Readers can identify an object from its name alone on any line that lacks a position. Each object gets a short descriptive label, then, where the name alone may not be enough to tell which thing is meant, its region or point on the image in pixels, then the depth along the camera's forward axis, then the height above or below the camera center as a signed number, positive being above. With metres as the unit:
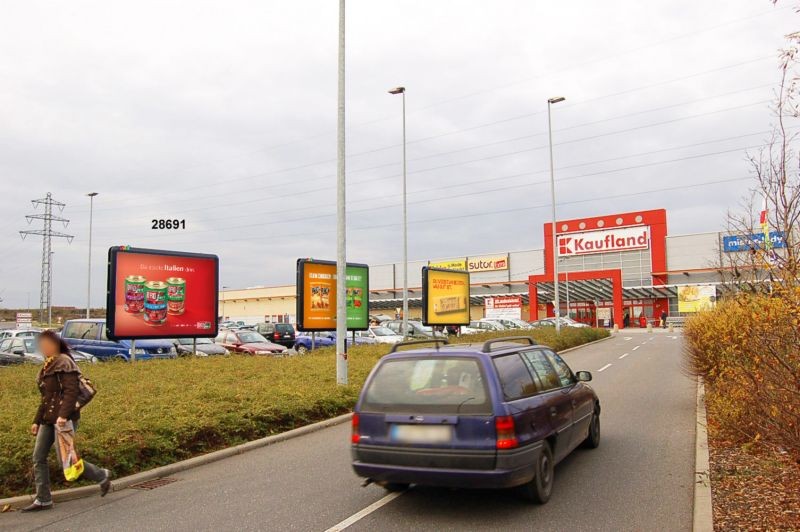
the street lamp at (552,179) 30.28 +6.15
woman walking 5.92 -0.90
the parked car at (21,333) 22.47 -1.03
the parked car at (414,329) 33.36 -1.56
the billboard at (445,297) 24.94 +0.16
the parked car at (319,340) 27.95 -1.72
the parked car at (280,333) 30.84 -1.49
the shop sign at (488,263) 76.35 +4.58
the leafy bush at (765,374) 5.18 -0.73
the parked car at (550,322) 46.50 -1.76
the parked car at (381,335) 29.05 -1.58
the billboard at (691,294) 55.73 +0.32
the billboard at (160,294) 16.36 +0.28
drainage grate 6.85 -1.99
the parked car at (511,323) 42.27 -1.64
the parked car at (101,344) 19.45 -1.23
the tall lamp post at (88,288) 46.24 +1.31
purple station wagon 5.30 -1.08
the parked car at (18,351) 16.88 -1.31
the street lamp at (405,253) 28.90 +2.46
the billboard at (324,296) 20.00 +0.21
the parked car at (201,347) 22.23 -1.60
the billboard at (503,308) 51.56 -0.66
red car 23.52 -1.58
